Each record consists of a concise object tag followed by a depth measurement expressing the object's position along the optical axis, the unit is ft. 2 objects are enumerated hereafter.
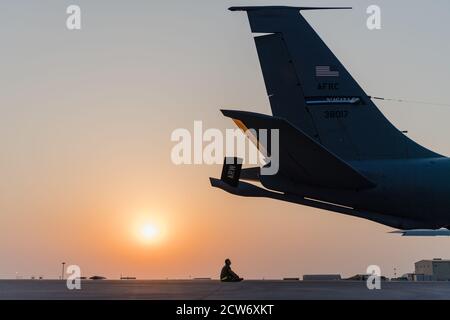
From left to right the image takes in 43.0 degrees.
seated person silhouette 85.66
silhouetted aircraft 61.21
